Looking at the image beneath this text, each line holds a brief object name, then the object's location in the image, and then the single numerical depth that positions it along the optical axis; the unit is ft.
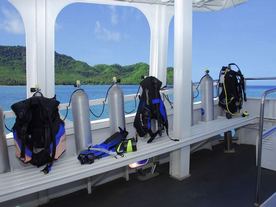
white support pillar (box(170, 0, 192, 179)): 9.65
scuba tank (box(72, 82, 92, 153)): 8.52
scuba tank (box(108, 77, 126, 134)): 9.39
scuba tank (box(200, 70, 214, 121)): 13.16
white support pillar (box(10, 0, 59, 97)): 8.18
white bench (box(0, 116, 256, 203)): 6.29
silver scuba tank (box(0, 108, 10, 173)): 7.20
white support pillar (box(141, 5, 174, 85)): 11.43
